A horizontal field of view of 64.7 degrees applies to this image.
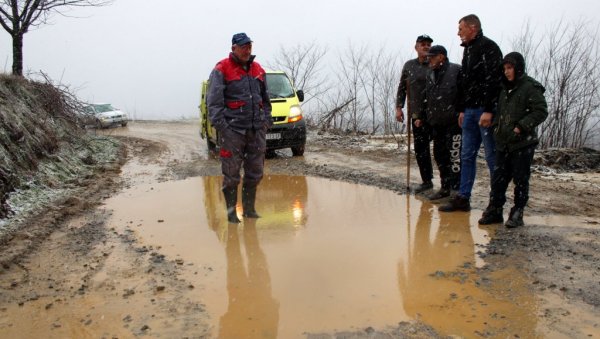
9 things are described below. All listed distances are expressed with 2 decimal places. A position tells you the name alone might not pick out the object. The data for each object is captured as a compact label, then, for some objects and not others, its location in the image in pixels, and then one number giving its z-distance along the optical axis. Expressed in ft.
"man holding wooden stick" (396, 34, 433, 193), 19.57
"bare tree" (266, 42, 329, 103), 76.97
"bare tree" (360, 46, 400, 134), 71.10
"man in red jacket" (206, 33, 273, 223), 15.75
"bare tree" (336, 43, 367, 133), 68.13
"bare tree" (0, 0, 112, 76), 45.16
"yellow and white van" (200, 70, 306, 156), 31.96
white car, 74.33
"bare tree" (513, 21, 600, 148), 48.75
